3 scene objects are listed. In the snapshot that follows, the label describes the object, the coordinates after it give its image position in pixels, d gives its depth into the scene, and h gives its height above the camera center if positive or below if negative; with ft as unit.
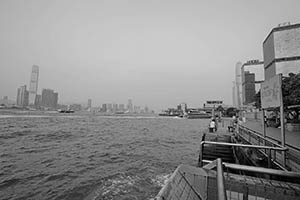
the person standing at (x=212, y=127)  49.79 -4.35
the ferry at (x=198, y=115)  309.22 -4.59
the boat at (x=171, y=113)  463.42 -2.10
